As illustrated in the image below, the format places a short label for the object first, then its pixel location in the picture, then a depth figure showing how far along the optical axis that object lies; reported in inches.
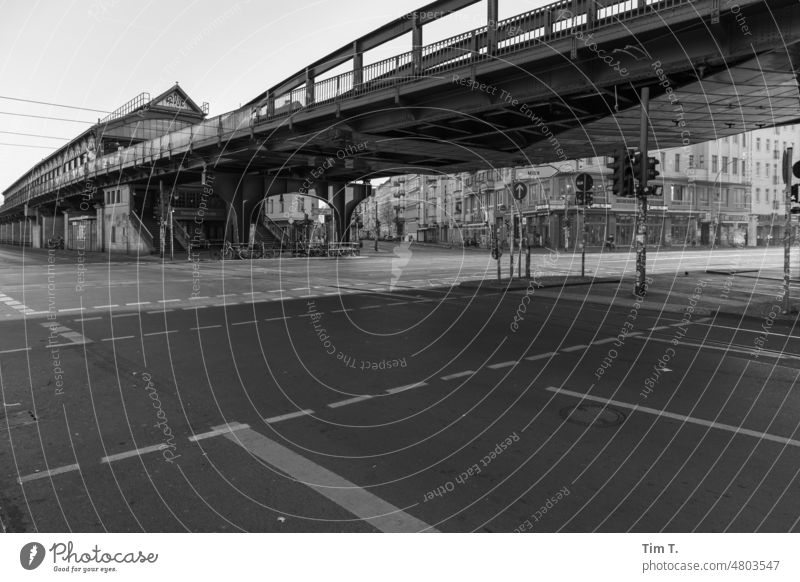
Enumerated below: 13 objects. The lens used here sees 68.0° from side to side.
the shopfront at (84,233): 2640.3
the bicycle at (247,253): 1894.3
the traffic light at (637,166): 716.0
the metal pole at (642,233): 713.0
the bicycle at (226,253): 1878.0
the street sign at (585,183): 973.9
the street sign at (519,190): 895.3
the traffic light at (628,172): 723.4
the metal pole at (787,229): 572.4
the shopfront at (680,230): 3253.0
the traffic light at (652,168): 719.1
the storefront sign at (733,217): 3454.0
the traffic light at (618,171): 729.0
